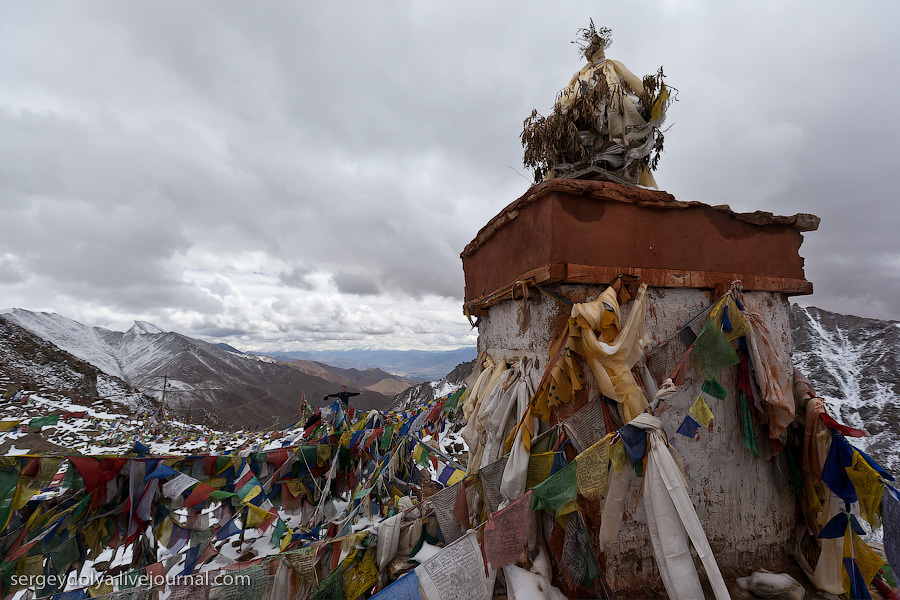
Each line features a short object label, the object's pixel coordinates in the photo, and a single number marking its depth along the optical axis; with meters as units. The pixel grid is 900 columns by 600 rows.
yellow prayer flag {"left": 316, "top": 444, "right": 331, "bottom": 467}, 6.65
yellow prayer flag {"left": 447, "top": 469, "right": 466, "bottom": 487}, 4.88
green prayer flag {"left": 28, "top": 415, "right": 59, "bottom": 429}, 5.44
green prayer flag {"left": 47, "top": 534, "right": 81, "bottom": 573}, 4.11
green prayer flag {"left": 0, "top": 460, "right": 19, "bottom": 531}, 3.98
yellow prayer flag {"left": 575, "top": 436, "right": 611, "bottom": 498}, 2.50
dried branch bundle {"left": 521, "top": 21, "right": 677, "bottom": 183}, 4.20
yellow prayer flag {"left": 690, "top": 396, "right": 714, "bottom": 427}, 2.61
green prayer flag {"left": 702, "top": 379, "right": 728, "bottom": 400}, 2.93
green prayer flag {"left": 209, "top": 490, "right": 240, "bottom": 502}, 4.21
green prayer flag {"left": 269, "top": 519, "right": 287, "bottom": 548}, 4.67
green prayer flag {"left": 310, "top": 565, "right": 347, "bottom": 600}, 2.65
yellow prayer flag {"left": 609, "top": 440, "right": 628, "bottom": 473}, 2.47
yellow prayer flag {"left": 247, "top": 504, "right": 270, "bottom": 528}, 4.12
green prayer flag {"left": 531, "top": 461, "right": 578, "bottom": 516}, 2.57
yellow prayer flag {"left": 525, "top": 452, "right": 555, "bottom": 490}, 2.98
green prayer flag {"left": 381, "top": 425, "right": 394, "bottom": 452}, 6.68
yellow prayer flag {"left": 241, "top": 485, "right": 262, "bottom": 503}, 4.78
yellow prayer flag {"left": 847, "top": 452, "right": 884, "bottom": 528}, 2.62
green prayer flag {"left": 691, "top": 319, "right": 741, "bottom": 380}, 2.98
